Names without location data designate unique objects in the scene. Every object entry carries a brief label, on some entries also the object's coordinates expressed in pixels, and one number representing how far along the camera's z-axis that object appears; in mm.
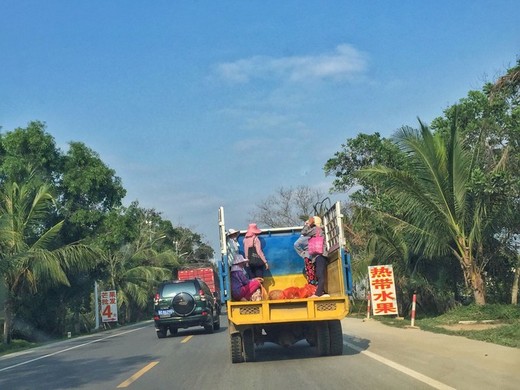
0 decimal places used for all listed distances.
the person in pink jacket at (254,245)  12820
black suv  20312
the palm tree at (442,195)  19250
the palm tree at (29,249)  25141
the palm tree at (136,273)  42156
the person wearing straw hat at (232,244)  12445
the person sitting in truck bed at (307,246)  12688
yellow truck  11008
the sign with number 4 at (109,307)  34547
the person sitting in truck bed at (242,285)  11961
